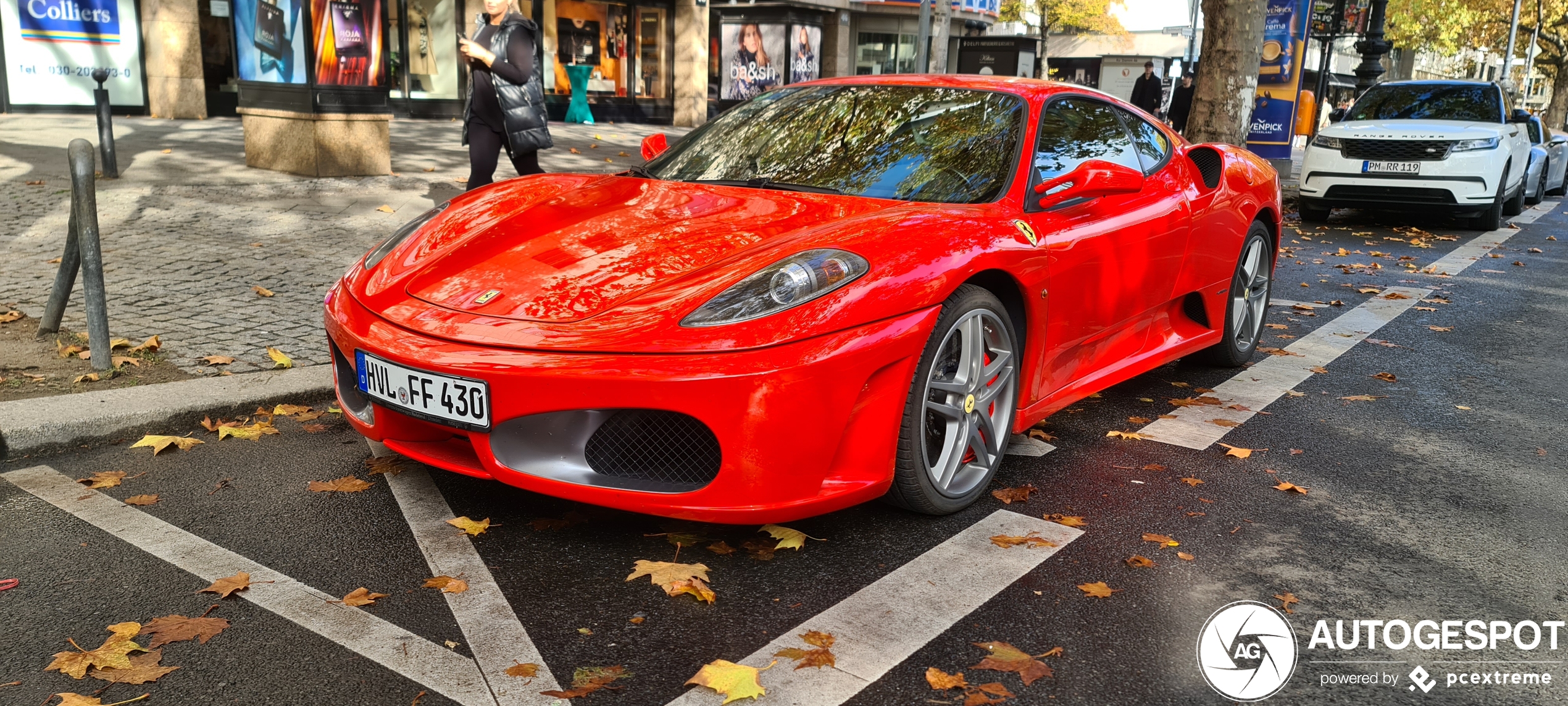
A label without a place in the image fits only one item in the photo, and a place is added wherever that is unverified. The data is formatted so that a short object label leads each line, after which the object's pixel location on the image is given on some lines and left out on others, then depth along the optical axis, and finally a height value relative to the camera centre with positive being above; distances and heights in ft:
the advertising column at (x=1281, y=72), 56.59 +1.08
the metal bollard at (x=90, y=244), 14.82 -2.32
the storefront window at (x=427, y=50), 64.23 +1.07
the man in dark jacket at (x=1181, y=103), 56.75 -0.56
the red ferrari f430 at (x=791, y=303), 9.54 -2.00
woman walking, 21.54 -0.47
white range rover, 38.78 -1.88
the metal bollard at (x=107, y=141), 30.58 -2.08
